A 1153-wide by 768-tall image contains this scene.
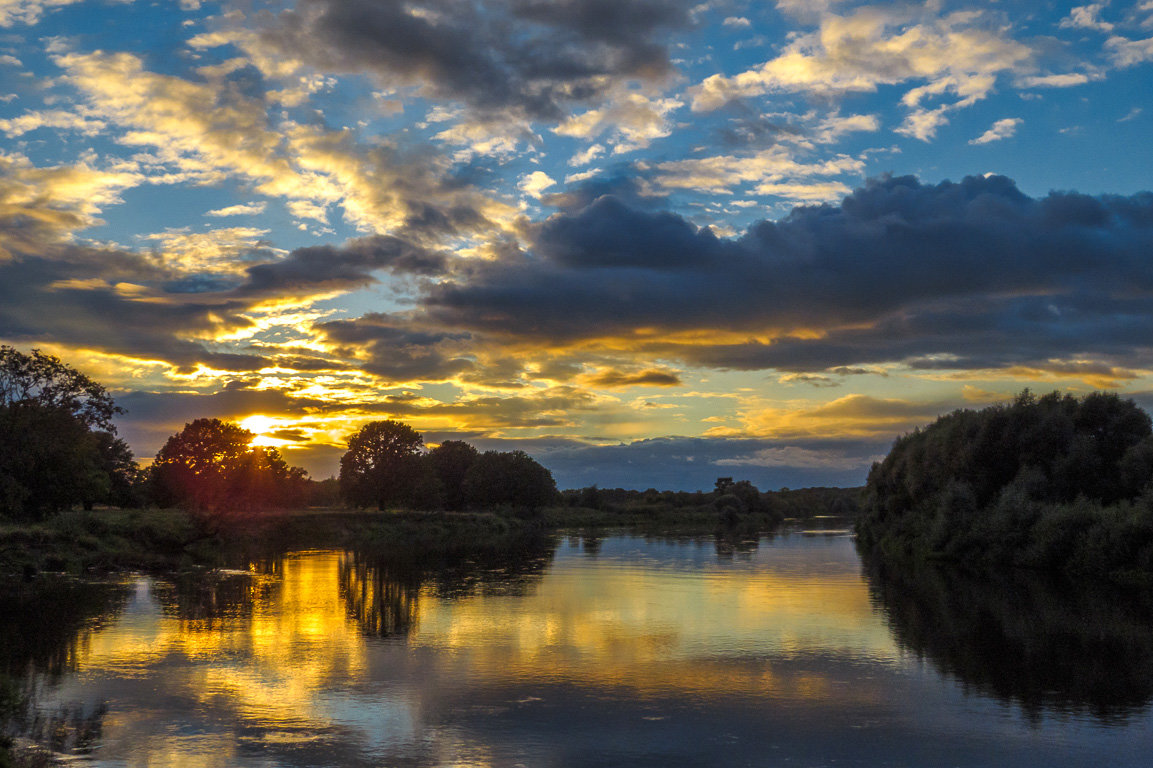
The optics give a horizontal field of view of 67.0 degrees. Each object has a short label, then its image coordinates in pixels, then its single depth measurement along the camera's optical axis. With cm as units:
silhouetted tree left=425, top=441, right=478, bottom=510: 13062
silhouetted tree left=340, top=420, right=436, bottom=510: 10688
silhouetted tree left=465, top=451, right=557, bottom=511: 12631
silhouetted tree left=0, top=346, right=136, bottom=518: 4497
